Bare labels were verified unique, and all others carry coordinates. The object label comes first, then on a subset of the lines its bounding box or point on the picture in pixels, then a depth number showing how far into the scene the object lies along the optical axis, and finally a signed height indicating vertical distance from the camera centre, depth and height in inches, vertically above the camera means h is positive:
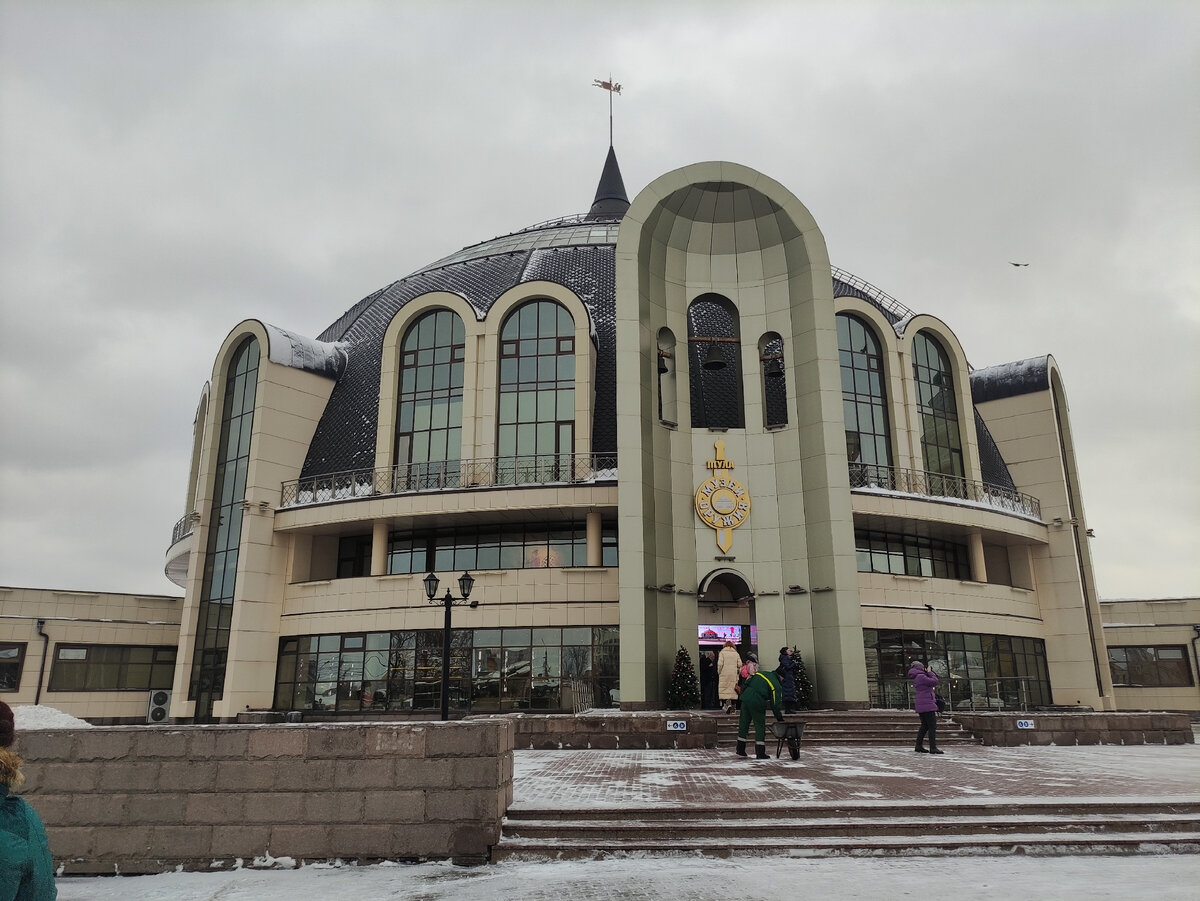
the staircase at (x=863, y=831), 349.4 -61.0
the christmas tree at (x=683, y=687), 860.0 -1.4
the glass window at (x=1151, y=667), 1504.7 +30.6
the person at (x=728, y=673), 805.9 +11.6
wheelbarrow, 599.5 -34.3
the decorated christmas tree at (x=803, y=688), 849.3 -2.7
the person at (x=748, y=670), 713.0 +12.8
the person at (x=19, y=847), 141.5 -26.5
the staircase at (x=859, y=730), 740.6 -39.1
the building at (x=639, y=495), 941.8 +240.7
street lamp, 752.0 +89.2
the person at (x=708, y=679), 971.9 +7.4
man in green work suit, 600.5 -11.0
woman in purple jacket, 618.9 -10.1
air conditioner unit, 1370.6 -31.3
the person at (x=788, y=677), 747.4 +7.2
